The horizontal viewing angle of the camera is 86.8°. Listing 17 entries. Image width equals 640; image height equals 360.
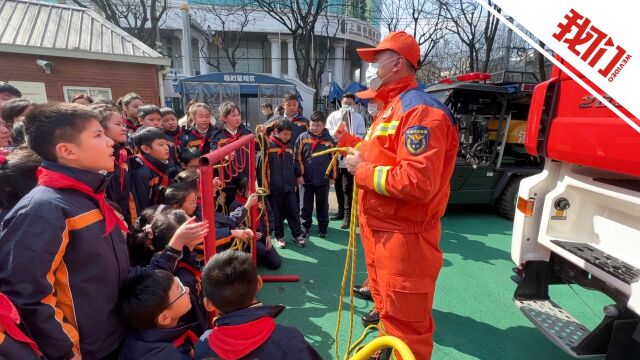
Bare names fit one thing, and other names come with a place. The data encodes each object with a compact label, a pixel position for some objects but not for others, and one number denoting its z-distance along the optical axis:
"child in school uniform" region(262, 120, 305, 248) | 4.38
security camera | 8.59
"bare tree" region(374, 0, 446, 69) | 17.31
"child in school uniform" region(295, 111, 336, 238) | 4.68
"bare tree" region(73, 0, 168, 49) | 16.12
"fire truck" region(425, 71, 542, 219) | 5.32
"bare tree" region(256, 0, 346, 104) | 16.14
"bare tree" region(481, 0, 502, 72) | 15.10
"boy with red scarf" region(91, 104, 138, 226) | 2.66
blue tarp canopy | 14.73
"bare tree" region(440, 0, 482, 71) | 16.12
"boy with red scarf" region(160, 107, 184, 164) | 4.29
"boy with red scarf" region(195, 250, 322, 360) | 1.30
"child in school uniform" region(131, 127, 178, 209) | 2.92
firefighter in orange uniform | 1.68
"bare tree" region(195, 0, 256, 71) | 24.78
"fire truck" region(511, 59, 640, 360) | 1.80
